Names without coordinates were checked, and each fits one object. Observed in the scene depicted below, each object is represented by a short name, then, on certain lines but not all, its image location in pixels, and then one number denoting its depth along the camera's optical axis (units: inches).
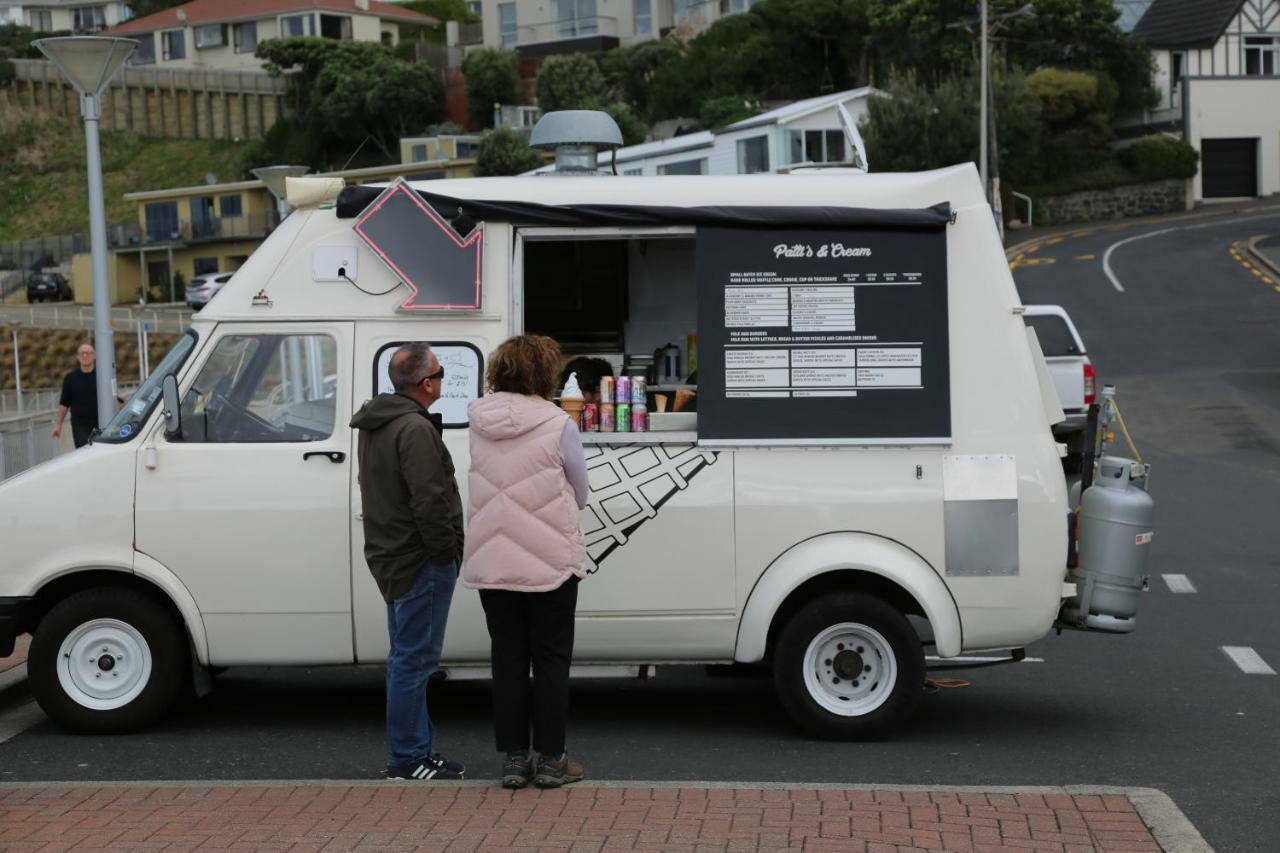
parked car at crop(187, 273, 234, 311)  2475.4
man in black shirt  606.5
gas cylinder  311.3
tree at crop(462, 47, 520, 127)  3464.6
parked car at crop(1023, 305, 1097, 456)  796.6
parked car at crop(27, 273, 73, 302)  3115.2
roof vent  360.2
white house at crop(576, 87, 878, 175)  1752.0
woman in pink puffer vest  257.6
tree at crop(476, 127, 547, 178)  2726.4
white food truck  308.0
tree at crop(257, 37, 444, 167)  3457.2
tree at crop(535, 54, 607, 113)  3152.1
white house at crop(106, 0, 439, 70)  4284.0
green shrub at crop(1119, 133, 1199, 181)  2470.5
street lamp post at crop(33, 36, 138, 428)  520.7
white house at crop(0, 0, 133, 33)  5654.5
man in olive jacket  264.2
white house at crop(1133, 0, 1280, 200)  2596.0
